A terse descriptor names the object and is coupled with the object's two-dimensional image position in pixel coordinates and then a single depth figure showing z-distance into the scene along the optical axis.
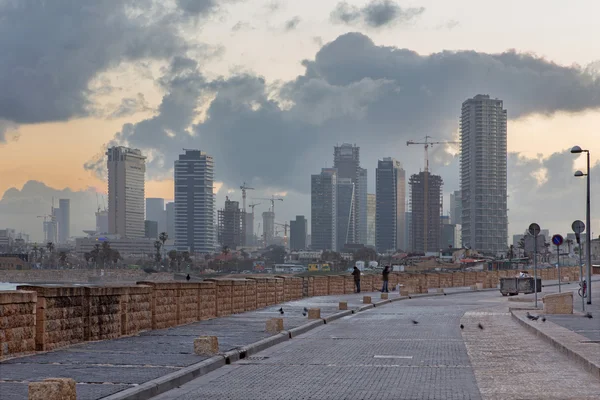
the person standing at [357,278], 62.58
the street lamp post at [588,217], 43.51
